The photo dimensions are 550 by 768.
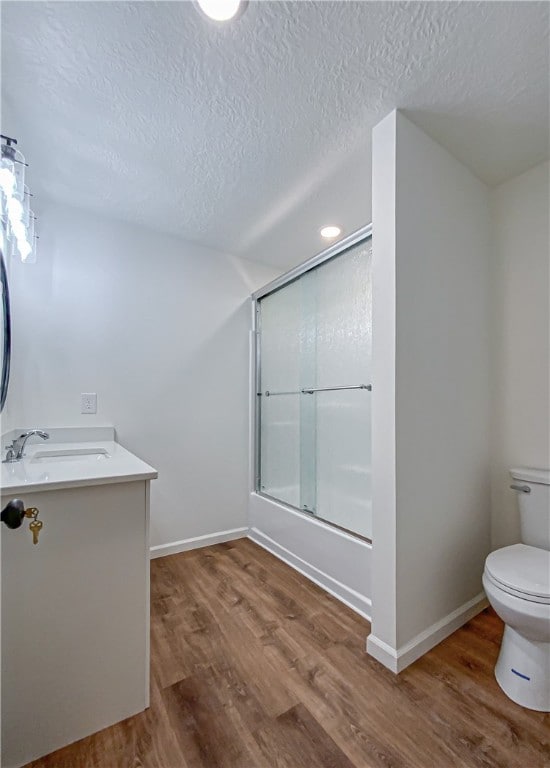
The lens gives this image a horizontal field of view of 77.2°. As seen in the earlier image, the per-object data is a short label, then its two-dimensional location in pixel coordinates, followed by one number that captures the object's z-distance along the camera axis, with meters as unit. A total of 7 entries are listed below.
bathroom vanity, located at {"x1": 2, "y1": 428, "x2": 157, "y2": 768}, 1.01
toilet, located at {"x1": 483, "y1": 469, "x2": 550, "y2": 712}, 1.20
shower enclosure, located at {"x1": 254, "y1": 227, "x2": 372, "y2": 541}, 2.09
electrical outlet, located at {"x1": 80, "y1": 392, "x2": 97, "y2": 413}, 2.16
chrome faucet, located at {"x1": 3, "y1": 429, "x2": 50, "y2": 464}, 1.44
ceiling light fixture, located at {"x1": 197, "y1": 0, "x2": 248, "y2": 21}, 1.03
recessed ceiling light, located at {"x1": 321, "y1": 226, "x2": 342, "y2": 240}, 2.43
